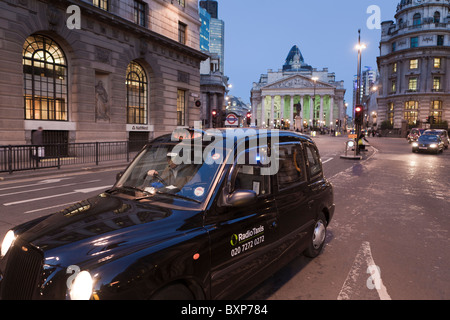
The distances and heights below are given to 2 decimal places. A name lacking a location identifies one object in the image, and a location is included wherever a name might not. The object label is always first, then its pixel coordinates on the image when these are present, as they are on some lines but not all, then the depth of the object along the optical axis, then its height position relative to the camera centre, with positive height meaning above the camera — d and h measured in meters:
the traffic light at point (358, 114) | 23.28 +1.85
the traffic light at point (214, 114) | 23.81 +1.74
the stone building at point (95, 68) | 16.53 +4.62
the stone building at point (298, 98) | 125.12 +16.85
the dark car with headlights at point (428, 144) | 25.55 -0.41
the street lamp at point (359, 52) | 26.78 +7.67
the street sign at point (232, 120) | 16.00 +0.87
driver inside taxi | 3.25 -0.43
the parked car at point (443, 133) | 30.59 +0.61
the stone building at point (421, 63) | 67.56 +17.25
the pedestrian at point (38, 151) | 13.51 -0.77
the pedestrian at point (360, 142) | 25.19 -0.31
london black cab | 2.06 -0.79
